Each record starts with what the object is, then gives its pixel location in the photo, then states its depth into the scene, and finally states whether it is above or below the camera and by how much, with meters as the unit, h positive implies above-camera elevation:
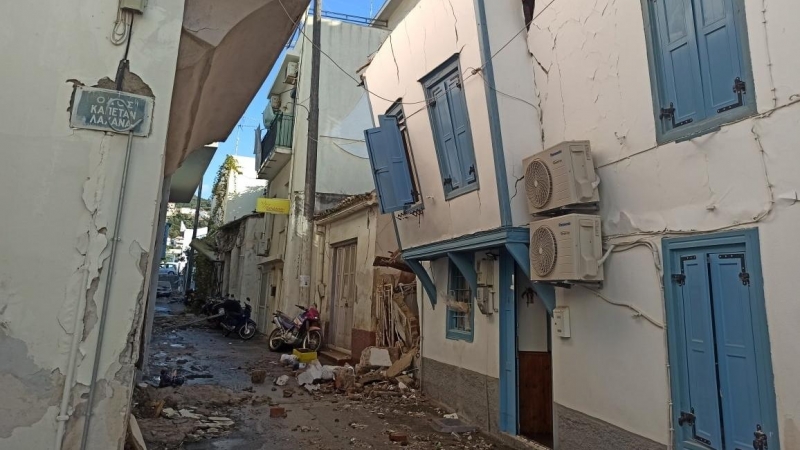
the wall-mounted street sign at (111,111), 3.25 +1.16
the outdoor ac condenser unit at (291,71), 16.75 +7.29
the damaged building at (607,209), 3.30 +0.83
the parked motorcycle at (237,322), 15.75 -0.65
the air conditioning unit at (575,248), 4.46 +0.51
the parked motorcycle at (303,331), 12.05 -0.67
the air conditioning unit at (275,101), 20.19 +7.67
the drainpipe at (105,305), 3.04 -0.05
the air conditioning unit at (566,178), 4.57 +1.15
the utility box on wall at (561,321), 5.07 -0.13
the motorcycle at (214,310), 16.42 -0.35
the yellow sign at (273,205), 15.27 +2.77
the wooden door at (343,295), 12.16 +0.18
